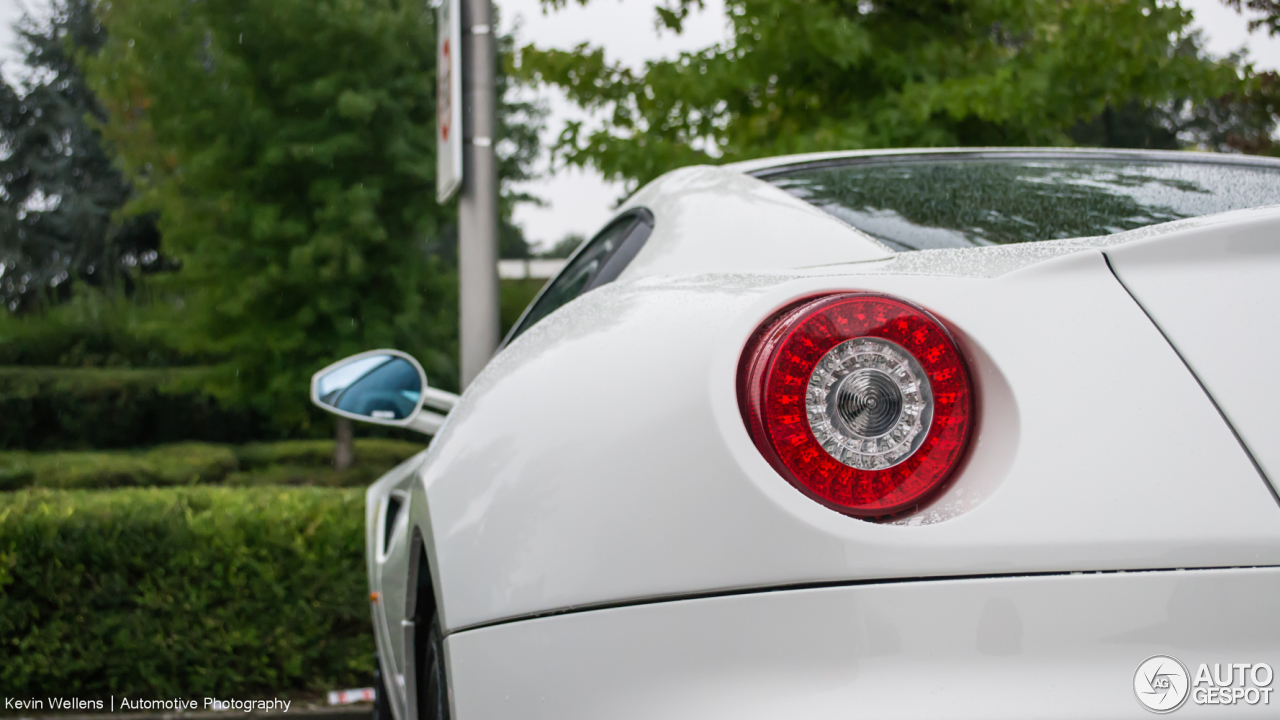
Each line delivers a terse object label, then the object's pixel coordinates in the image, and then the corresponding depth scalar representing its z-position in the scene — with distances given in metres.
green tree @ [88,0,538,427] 12.34
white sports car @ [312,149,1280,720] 1.00
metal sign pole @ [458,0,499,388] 4.86
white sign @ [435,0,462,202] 4.86
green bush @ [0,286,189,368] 20.31
